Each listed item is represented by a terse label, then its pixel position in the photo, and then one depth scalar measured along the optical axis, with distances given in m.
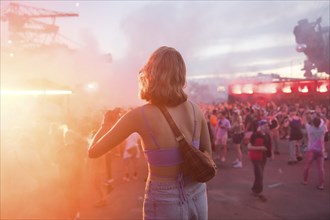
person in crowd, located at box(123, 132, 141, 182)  8.34
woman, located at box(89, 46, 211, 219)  1.57
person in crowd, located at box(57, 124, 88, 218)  5.23
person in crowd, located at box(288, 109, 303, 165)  10.23
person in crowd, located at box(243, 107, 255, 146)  11.56
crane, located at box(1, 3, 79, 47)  39.44
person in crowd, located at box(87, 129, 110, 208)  6.12
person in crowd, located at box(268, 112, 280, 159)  11.12
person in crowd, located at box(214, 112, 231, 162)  10.81
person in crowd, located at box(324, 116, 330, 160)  9.44
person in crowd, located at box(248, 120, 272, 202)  6.55
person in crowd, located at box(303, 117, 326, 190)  7.25
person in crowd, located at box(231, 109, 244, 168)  9.95
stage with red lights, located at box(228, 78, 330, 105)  25.47
